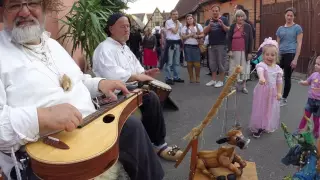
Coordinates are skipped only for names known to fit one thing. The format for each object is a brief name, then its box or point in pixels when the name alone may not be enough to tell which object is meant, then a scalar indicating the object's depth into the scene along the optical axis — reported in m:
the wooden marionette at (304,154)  1.86
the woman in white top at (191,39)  7.47
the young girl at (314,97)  3.55
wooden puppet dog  2.31
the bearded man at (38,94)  1.56
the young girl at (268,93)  3.86
